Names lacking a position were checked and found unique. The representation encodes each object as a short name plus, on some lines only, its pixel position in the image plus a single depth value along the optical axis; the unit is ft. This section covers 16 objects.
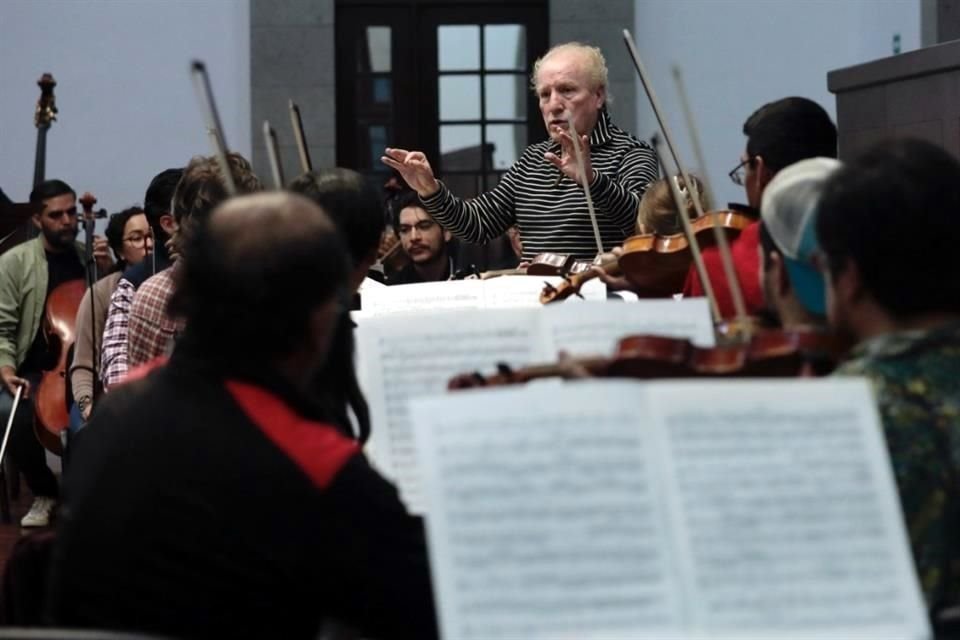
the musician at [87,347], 31.05
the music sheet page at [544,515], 8.32
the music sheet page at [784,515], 8.54
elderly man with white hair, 23.30
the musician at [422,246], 35.35
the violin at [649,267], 19.57
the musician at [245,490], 9.87
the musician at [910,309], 10.19
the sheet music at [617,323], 13.12
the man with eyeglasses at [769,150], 17.67
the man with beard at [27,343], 36.63
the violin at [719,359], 11.37
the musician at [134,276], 22.97
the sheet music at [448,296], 19.37
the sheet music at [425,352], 13.06
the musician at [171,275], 19.54
